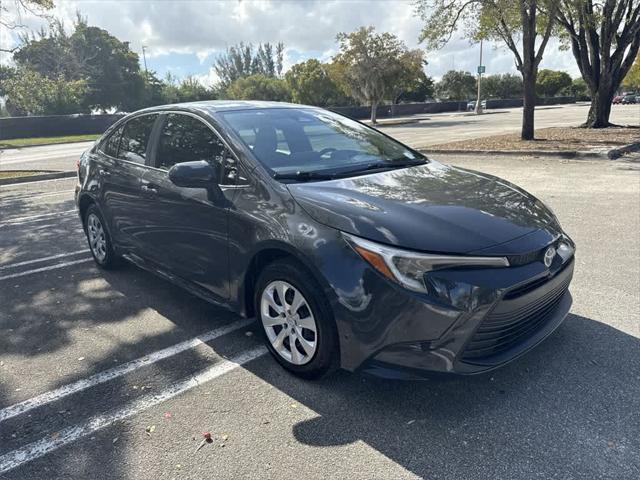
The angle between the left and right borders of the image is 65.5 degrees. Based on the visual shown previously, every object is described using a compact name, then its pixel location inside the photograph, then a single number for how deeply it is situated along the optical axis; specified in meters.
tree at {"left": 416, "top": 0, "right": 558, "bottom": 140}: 14.53
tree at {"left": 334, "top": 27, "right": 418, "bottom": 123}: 33.09
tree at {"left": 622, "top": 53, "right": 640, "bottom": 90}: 53.42
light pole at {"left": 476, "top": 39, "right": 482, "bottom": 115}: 43.91
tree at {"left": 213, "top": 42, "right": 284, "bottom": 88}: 87.75
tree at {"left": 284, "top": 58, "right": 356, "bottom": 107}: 44.94
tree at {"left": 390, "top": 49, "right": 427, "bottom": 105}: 33.47
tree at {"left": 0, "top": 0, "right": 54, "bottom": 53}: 13.58
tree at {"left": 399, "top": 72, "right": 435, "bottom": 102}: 61.50
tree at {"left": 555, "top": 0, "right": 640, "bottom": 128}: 17.52
